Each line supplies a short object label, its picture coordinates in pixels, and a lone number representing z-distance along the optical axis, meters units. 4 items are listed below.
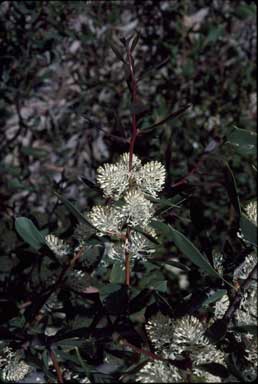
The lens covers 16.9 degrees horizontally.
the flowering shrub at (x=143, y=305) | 0.60
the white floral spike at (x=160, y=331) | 0.64
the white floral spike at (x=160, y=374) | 0.61
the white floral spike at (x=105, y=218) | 0.62
